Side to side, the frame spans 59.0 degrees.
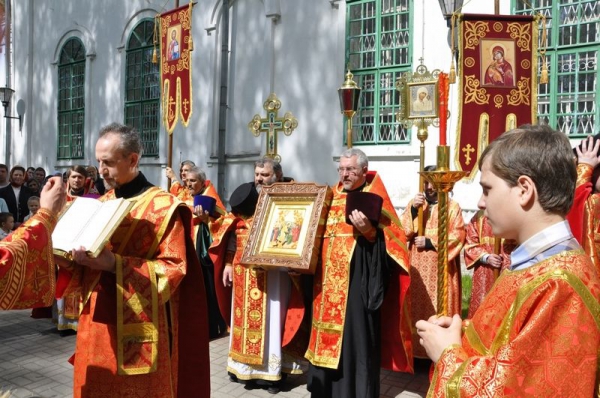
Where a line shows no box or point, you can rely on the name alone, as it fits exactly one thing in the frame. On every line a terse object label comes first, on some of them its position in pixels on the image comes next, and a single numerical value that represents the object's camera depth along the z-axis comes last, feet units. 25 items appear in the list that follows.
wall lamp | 54.03
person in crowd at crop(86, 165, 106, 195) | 28.55
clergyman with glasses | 12.96
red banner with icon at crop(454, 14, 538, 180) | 14.37
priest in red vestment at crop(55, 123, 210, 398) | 8.29
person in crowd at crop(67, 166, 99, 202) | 18.21
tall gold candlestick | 7.07
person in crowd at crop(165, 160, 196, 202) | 23.25
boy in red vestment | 4.35
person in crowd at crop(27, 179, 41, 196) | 31.73
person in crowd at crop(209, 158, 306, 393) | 15.08
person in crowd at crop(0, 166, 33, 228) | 28.81
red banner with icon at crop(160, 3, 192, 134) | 24.82
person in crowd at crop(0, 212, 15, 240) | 22.08
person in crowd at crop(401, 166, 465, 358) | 17.06
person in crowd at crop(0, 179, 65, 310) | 6.55
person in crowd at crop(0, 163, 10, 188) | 29.34
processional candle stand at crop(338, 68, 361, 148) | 17.95
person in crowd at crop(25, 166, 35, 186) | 36.00
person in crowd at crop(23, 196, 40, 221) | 23.08
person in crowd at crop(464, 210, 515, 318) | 15.39
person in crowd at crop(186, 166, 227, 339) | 20.16
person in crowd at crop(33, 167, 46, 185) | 37.67
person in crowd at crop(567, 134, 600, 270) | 10.16
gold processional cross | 21.54
